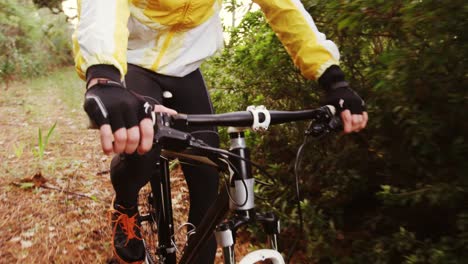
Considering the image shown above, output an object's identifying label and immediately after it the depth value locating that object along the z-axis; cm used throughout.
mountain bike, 134
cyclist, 123
